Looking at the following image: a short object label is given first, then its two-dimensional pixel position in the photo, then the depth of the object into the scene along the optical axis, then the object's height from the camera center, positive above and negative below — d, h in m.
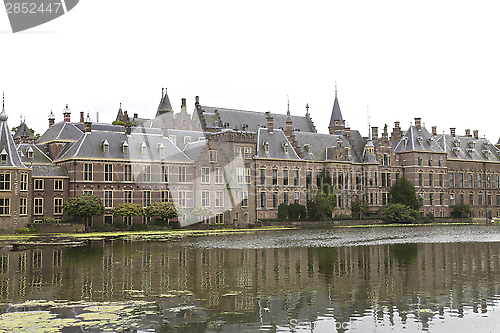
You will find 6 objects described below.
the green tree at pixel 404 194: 89.75 -0.09
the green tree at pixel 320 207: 78.44 -1.77
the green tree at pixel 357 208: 88.19 -2.16
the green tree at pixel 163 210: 62.78 -1.52
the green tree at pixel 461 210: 96.25 -2.90
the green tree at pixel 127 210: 61.66 -1.45
